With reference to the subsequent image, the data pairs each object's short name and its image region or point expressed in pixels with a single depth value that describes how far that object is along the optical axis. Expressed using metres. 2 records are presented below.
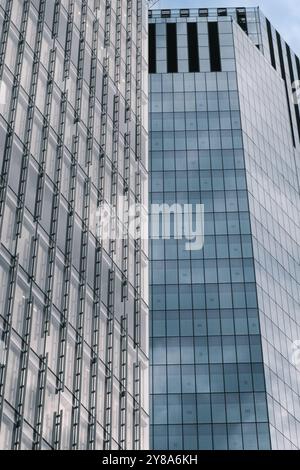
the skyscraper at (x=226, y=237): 83.88
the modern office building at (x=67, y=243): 39.34
